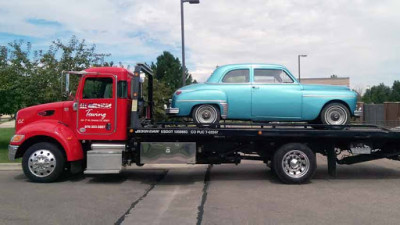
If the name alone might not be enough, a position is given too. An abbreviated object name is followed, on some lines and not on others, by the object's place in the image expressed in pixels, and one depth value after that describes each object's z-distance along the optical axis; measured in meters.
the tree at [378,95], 58.35
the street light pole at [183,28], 14.21
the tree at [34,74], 13.07
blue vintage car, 9.04
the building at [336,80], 51.51
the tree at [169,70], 27.68
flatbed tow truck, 8.55
